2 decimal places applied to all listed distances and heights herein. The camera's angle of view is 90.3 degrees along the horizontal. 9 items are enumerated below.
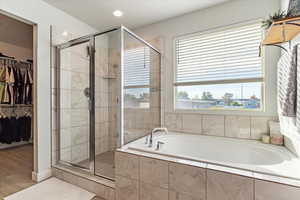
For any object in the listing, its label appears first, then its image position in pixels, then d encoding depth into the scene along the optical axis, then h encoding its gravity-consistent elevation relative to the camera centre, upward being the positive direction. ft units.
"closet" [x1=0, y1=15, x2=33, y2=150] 10.68 +0.94
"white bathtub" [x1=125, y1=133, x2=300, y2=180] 3.87 -1.91
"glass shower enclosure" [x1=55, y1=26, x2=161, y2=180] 6.66 +0.16
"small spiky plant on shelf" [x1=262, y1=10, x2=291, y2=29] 4.35 +2.46
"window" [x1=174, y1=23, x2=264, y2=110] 6.65 +1.44
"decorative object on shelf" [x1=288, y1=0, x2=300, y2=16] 4.09 +2.67
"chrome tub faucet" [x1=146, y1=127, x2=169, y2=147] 7.20 -1.61
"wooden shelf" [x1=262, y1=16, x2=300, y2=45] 3.71 +1.94
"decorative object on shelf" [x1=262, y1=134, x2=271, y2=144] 5.99 -1.60
